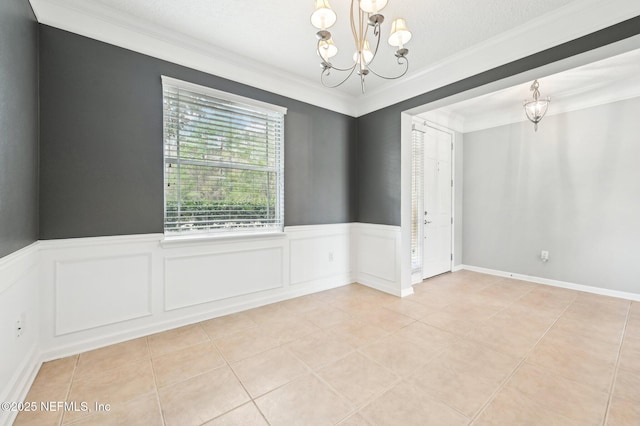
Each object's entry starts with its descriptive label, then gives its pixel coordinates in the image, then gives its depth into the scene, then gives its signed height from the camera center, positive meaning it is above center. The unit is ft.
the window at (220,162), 8.73 +1.79
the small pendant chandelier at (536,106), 11.92 +4.82
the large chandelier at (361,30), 5.16 +3.85
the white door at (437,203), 14.35 +0.48
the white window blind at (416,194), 13.35 +0.89
